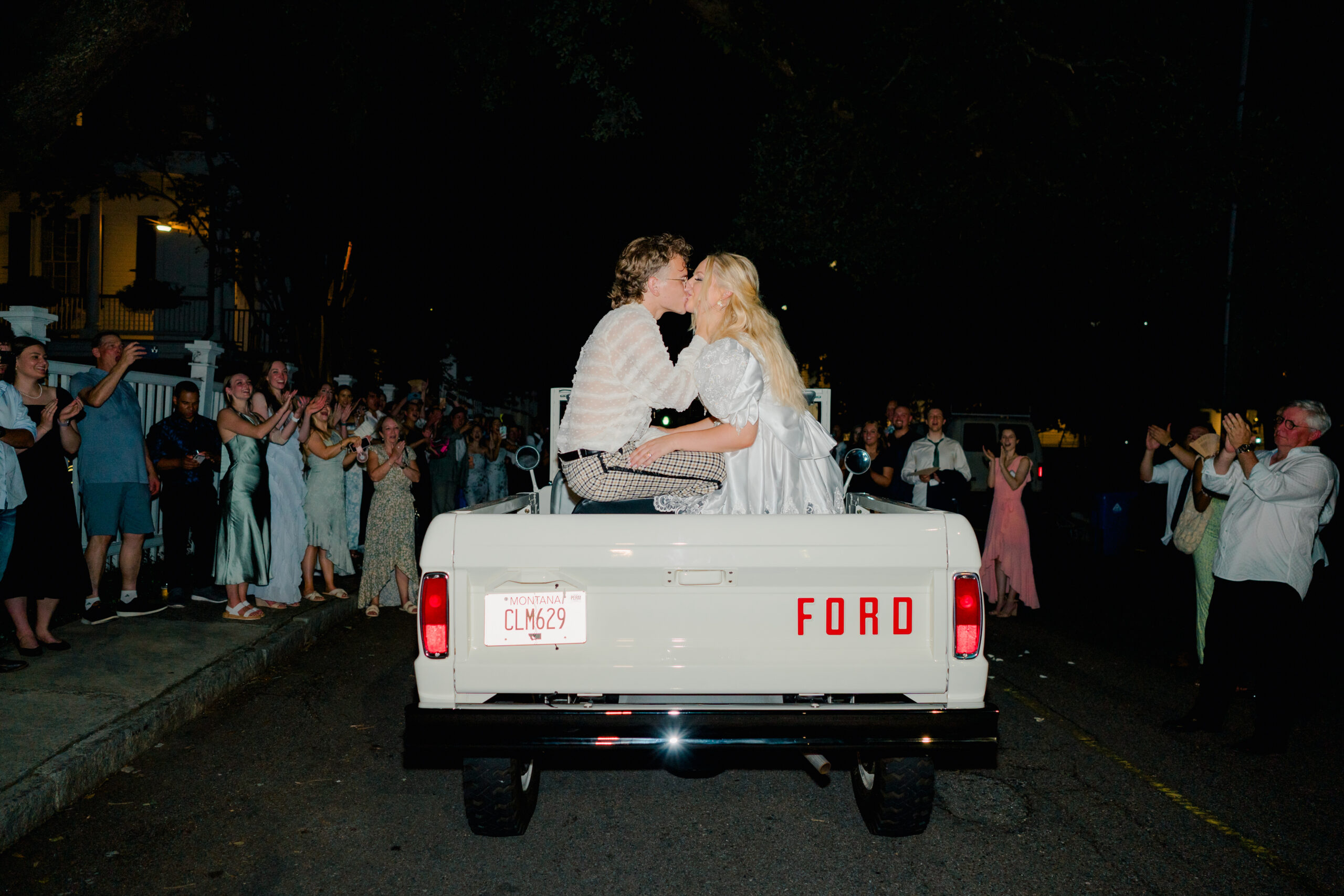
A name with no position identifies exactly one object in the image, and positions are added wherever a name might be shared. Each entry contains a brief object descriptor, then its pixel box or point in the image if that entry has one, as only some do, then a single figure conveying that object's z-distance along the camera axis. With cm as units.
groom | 371
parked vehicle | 1662
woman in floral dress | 818
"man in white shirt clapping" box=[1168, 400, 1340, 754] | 497
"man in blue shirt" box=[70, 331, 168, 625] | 689
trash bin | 1312
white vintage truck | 320
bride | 374
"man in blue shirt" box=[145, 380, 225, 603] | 776
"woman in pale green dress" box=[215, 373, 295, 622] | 717
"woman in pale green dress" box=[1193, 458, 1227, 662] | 638
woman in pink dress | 895
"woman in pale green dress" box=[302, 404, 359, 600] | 841
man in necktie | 899
